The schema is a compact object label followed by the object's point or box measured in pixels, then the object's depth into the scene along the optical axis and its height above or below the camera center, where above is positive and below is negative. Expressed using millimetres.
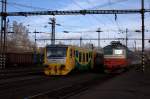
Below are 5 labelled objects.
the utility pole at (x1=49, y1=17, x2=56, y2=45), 50272 +5853
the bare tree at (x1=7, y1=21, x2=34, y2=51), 85605 +4060
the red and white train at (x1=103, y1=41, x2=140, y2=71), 26172 -563
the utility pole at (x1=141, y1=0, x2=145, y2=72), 25786 +4288
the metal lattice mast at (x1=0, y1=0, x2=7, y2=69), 31228 +3371
